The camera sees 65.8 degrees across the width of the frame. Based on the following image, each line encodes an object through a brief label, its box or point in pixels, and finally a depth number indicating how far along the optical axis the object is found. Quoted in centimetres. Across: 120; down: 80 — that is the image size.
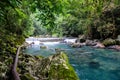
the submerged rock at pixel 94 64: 599
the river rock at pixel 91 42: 1193
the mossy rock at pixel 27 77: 227
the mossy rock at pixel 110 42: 1073
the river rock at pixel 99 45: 1100
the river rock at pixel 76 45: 1113
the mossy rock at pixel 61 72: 246
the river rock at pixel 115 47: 991
